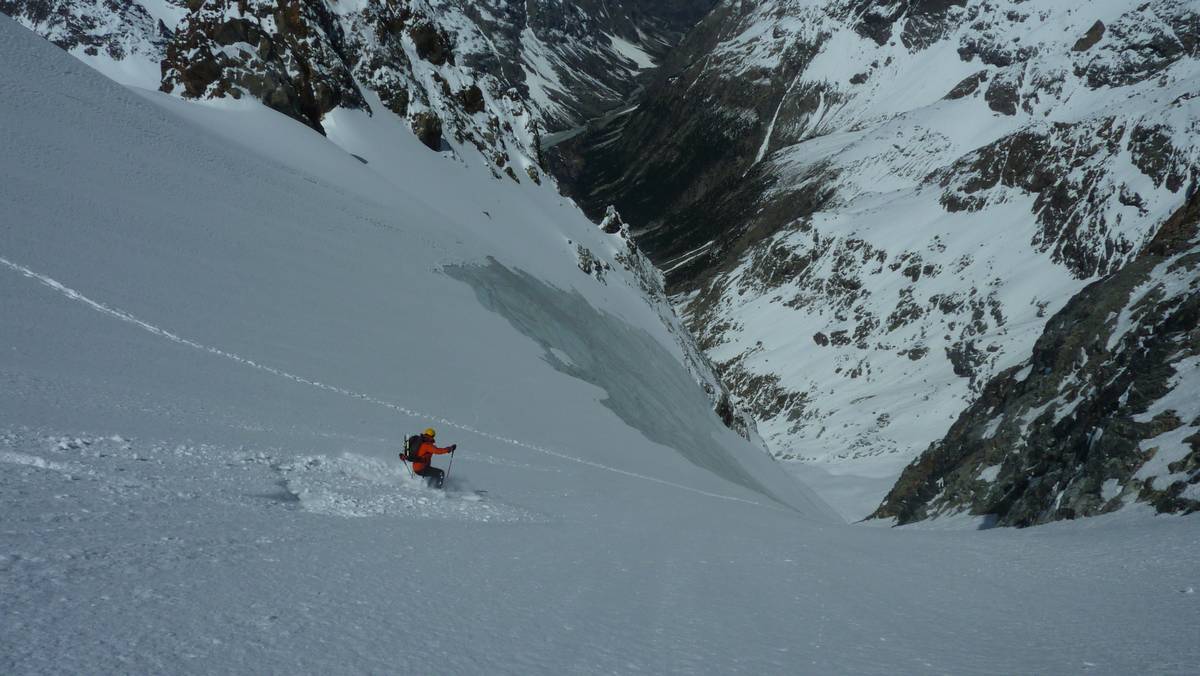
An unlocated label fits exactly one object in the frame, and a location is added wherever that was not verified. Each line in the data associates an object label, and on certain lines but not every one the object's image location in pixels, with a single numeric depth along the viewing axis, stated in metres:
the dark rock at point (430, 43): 65.19
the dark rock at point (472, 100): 66.53
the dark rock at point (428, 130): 52.59
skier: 11.10
